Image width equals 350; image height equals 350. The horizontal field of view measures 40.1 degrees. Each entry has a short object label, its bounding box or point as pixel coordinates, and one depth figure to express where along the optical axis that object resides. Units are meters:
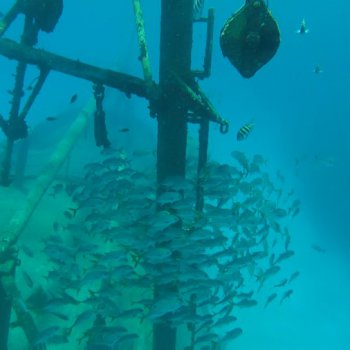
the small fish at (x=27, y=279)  8.31
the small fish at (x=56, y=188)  10.91
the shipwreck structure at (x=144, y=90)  6.60
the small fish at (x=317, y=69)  15.77
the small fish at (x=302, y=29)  12.94
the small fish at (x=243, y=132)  9.41
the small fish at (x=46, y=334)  6.60
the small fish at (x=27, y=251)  9.20
